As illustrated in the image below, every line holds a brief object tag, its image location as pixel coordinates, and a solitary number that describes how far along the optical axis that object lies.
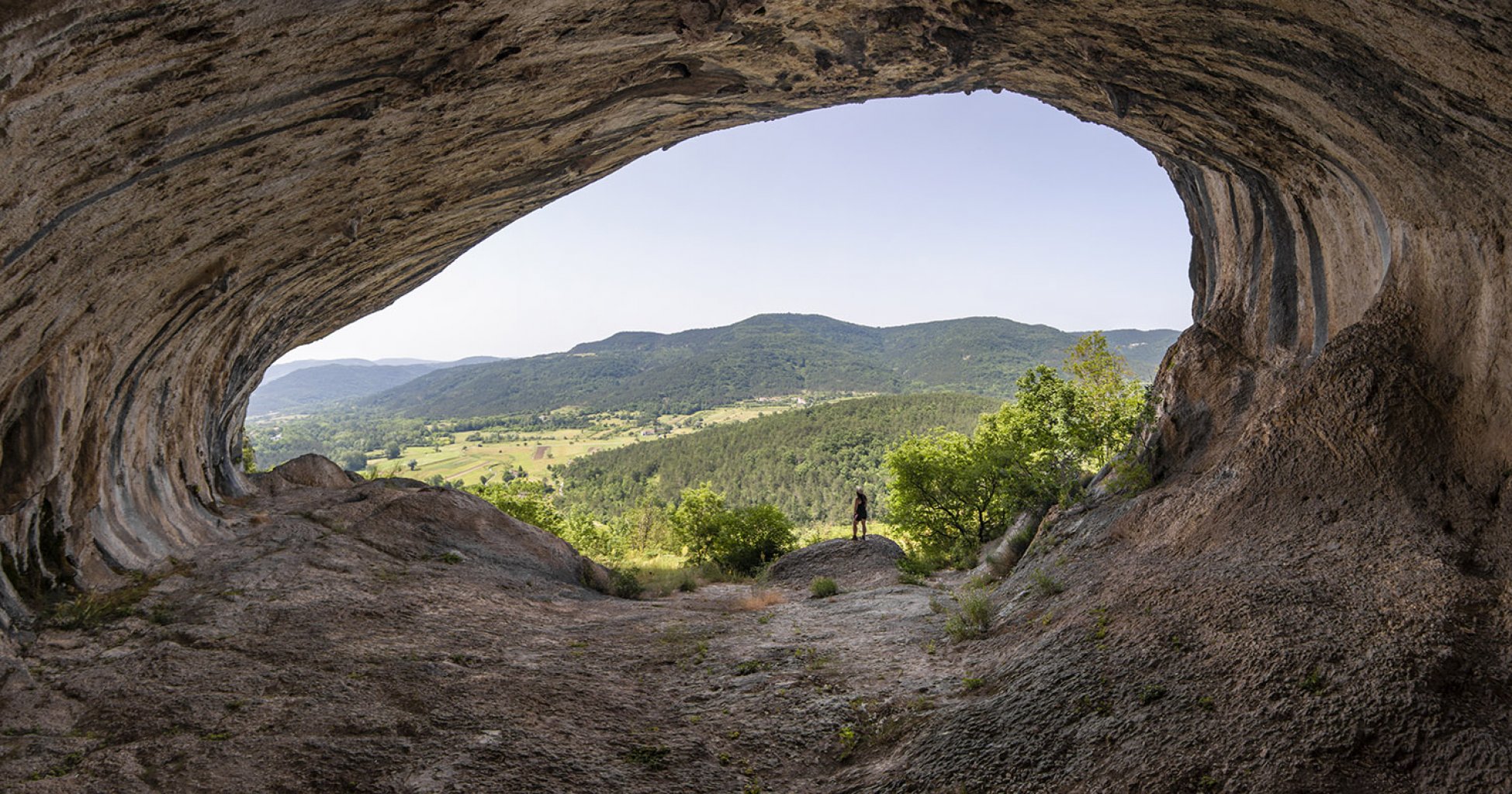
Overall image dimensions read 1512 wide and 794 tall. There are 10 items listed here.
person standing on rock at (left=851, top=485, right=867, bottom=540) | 23.91
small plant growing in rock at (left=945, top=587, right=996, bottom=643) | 11.27
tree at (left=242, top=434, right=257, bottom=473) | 26.44
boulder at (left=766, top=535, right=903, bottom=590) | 20.98
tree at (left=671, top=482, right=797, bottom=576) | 27.83
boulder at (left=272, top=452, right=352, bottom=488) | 22.36
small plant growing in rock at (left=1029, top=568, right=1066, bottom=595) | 11.80
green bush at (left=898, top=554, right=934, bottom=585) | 19.64
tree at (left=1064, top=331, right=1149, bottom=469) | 23.91
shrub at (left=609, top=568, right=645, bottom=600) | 19.45
